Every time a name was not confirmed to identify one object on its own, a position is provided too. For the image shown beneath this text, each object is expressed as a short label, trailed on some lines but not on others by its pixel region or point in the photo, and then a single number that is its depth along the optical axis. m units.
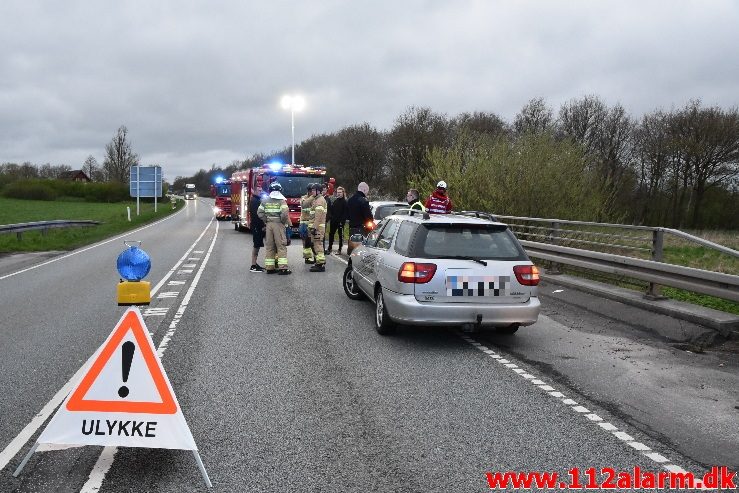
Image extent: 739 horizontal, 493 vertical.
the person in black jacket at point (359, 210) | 14.40
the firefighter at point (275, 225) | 13.09
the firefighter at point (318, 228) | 13.99
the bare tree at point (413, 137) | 55.75
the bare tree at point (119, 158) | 93.25
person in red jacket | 12.69
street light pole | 35.53
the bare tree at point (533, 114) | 58.47
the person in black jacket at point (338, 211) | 16.00
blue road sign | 42.53
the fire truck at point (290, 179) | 23.75
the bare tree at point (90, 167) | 110.04
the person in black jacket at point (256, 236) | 14.01
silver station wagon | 6.81
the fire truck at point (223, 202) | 42.51
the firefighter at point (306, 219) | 14.33
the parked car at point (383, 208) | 18.08
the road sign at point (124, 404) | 3.69
